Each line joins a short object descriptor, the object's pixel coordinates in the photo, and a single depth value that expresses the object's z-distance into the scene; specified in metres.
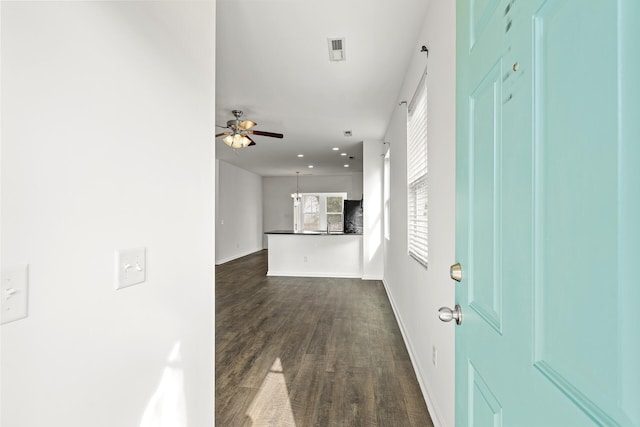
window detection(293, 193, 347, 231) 11.23
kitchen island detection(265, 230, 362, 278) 6.67
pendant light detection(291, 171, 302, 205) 11.23
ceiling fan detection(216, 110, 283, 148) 4.11
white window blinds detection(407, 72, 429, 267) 2.62
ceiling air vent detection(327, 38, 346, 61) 2.65
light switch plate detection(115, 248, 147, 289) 1.01
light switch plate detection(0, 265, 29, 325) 0.71
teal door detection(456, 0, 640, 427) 0.39
